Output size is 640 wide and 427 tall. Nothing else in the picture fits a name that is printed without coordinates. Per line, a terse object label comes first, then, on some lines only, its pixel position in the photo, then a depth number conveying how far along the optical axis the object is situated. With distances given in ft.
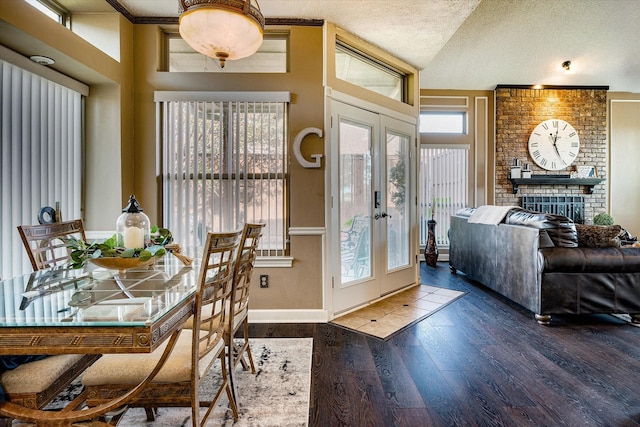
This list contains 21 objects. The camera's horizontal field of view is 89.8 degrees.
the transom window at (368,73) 10.94
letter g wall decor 9.75
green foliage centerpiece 4.70
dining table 3.22
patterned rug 5.38
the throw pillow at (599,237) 9.37
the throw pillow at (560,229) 9.36
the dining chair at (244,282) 5.00
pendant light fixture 5.22
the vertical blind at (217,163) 9.64
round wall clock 19.44
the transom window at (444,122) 19.58
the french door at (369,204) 10.46
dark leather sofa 9.20
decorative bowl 4.79
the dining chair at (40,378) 3.78
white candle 5.28
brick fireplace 19.47
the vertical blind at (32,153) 6.93
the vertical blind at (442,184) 19.61
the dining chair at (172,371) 4.00
